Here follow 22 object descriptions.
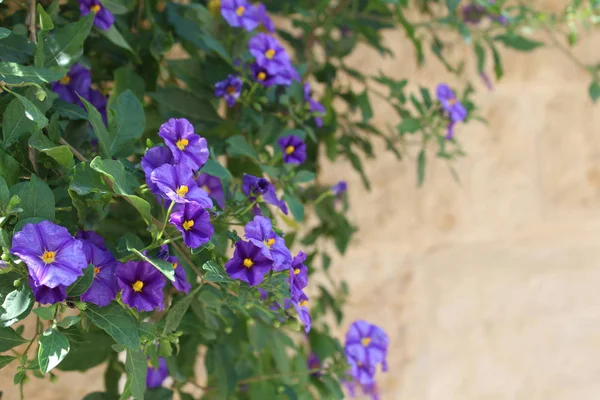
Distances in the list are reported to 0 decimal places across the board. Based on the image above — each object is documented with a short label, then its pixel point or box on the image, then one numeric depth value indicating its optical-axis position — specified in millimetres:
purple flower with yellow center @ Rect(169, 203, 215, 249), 689
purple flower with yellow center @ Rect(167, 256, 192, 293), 729
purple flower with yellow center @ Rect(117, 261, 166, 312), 705
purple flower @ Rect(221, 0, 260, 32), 846
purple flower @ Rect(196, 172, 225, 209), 824
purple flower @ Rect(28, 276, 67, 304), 675
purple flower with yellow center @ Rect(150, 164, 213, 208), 689
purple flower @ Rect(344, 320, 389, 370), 865
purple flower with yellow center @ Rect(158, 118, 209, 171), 709
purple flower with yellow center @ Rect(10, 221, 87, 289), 661
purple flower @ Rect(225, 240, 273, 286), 708
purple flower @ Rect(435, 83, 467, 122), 934
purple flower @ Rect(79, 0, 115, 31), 785
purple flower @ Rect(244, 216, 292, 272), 708
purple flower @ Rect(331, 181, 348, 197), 960
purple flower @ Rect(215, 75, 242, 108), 829
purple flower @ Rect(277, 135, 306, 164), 827
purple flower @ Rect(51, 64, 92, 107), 796
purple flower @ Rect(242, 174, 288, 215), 756
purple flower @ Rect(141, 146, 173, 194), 702
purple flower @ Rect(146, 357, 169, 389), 864
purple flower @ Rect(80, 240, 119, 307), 697
